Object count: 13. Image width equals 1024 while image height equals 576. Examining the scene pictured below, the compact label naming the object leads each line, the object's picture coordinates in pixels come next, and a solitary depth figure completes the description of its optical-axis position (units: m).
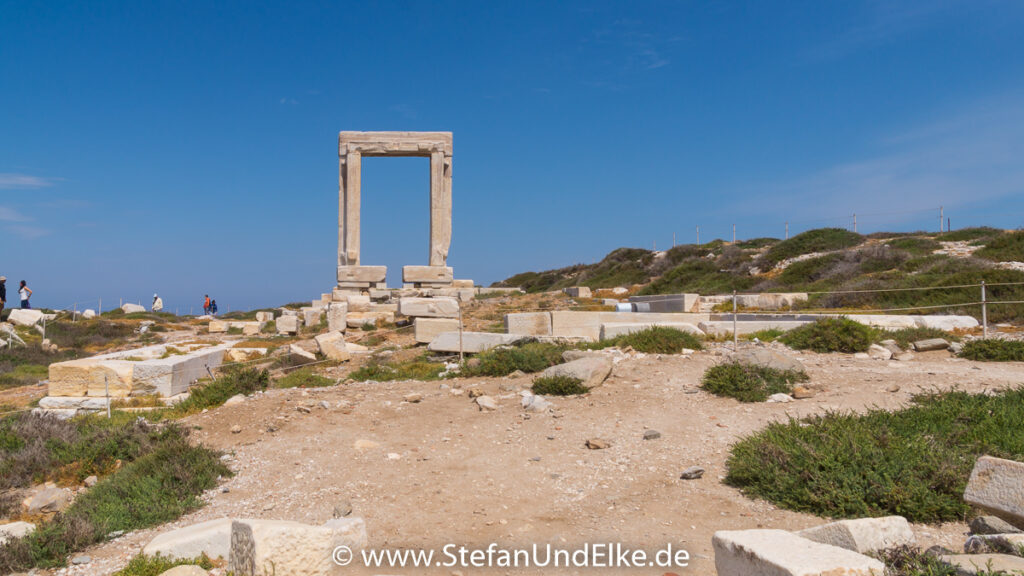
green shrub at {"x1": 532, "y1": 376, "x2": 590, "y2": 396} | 7.84
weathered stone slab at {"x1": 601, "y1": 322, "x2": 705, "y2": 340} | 11.52
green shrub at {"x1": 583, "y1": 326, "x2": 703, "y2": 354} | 10.19
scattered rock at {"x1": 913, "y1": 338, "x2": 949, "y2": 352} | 10.19
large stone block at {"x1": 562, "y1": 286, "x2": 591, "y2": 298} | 24.50
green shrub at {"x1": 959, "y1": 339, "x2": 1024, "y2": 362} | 9.09
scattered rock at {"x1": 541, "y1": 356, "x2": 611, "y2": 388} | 8.01
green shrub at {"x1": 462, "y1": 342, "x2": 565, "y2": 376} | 9.26
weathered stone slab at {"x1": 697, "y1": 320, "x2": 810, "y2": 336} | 12.20
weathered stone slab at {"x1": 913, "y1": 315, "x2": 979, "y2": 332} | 12.07
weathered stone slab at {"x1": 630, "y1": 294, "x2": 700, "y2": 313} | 16.12
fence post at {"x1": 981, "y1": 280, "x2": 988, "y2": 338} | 10.47
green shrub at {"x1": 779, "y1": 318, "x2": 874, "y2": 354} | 10.28
